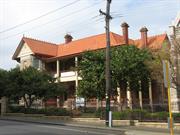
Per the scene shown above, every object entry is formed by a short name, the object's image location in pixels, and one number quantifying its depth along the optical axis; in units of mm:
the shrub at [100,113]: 17890
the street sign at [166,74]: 8029
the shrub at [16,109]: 24452
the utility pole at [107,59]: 15896
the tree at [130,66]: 19245
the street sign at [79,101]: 20833
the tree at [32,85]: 22395
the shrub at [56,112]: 20369
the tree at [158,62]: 16674
